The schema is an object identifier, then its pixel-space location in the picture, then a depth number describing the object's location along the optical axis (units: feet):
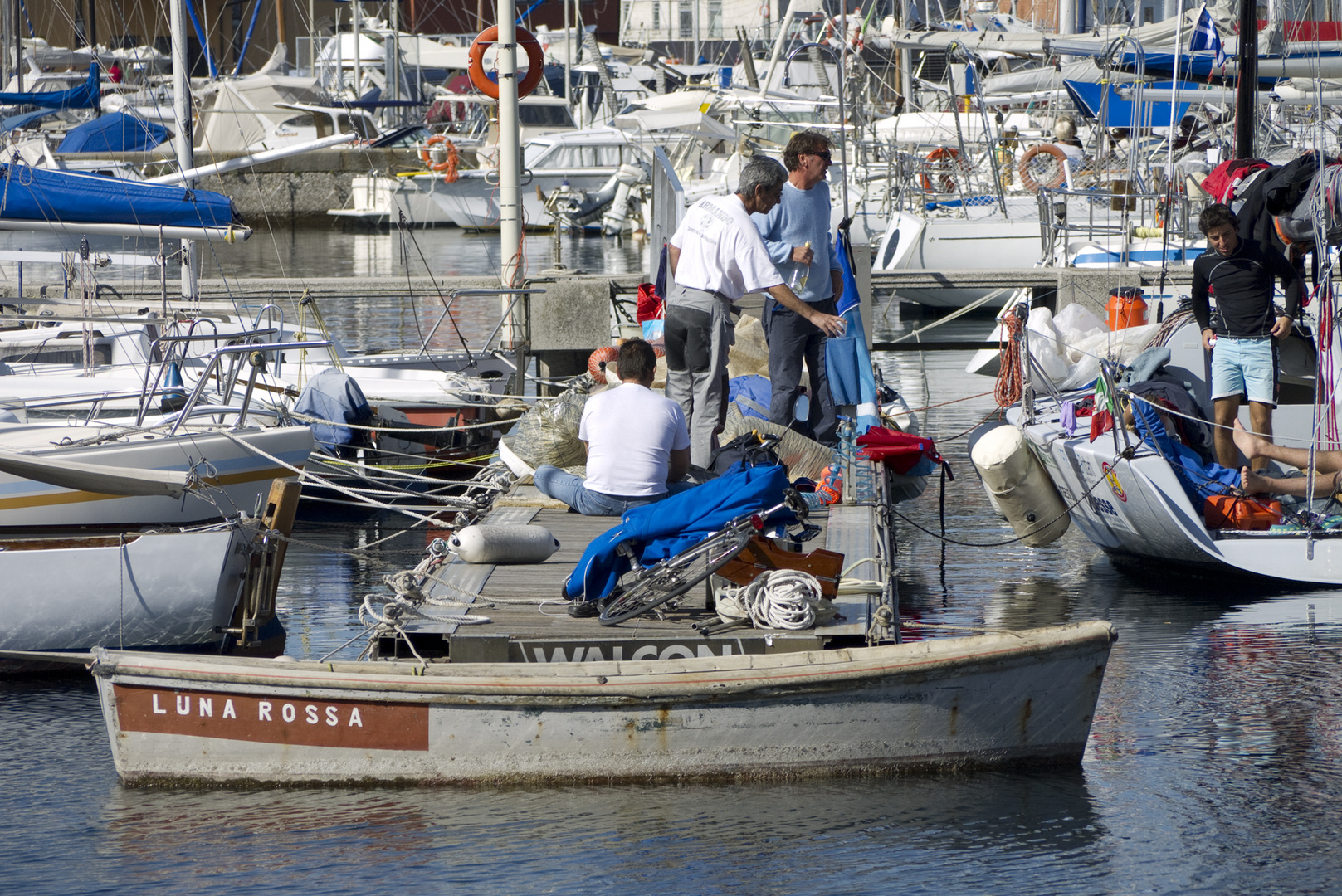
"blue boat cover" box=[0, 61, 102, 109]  161.79
